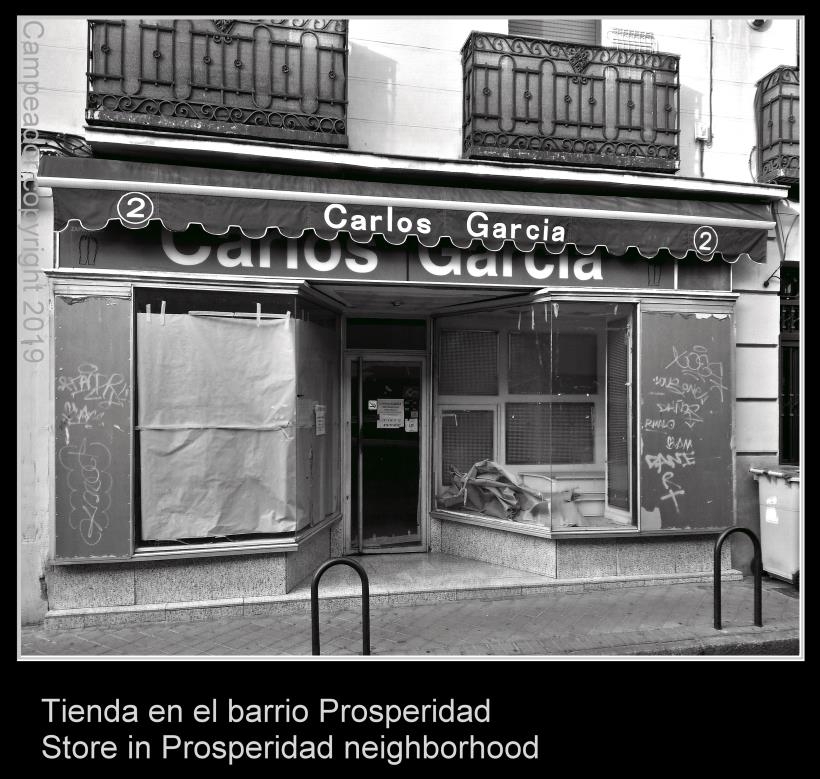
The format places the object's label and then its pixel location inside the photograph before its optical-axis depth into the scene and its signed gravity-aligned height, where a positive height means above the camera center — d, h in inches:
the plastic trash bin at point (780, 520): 266.4 -48.0
